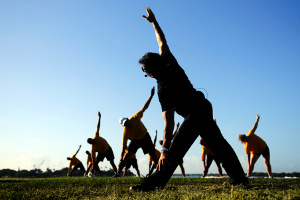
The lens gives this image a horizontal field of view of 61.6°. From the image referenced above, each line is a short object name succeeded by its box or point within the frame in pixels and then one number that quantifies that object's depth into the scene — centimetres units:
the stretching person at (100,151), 1398
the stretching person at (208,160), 1317
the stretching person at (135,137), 1059
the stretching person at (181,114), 376
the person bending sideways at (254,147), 1090
